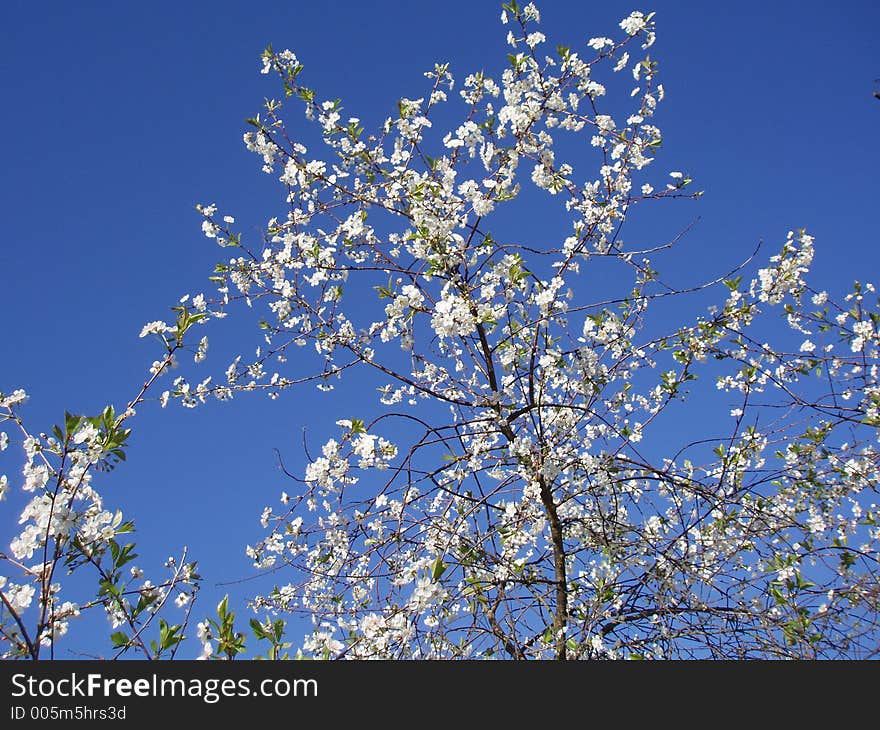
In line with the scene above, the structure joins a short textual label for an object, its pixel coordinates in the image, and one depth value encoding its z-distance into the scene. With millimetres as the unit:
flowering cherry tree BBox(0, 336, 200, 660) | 2246
